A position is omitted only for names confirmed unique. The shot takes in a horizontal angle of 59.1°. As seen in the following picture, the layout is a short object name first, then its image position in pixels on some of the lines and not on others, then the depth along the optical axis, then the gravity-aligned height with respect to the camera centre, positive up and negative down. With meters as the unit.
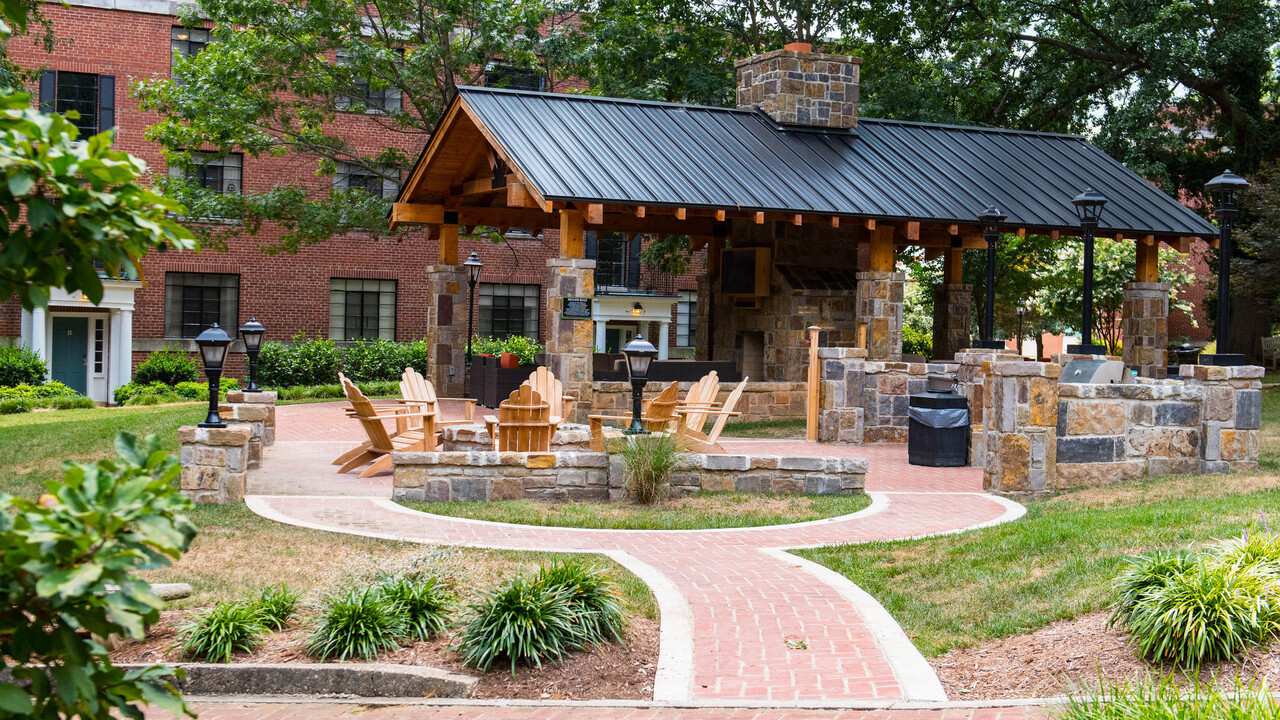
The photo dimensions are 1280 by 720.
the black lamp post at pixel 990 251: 16.19 +1.36
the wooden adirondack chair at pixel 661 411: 11.95 -0.82
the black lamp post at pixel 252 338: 13.34 -0.17
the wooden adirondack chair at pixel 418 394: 12.29 -0.72
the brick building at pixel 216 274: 28.05 +1.36
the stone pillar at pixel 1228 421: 11.60 -0.74
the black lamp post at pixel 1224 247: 11.77 +1.08
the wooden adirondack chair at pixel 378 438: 11.26 -1.16
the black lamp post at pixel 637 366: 11.10 -0.32
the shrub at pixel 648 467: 10.10 -1.19
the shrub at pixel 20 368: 24.78 -1.11
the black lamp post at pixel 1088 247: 14.01 +1.30
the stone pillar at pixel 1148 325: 19.23 +0.38
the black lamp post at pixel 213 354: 10.41 -0.29
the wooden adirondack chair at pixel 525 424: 10.55 -0.87
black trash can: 13.33 -1.05
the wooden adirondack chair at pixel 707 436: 12.01 -1.09
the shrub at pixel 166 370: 27.09 -1.17
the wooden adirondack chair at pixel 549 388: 12.36 -0.63
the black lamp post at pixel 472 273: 20.92 +1.17
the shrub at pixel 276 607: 6.23 -1.58
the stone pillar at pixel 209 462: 9.77 -1.21
